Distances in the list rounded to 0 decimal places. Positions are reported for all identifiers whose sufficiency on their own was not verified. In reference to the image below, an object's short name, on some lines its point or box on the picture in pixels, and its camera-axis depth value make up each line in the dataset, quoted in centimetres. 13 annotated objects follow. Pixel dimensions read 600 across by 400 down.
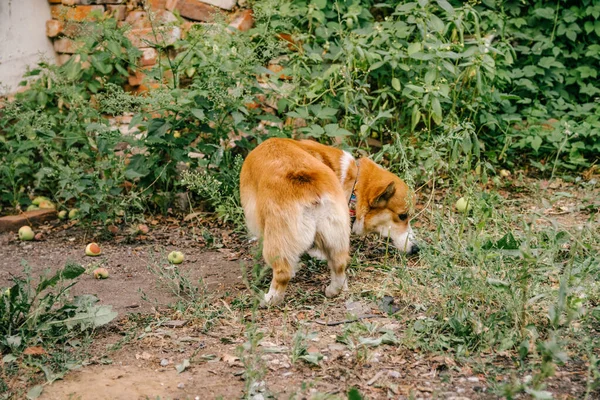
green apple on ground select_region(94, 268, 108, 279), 431
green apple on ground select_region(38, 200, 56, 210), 564
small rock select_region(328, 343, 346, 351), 311
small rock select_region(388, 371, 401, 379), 285
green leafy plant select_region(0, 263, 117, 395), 293
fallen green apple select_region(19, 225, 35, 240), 515
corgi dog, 352
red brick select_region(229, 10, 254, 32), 630
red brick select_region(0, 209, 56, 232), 541
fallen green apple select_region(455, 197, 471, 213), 489
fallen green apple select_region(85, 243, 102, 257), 477
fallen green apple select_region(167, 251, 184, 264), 455
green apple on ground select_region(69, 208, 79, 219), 518
